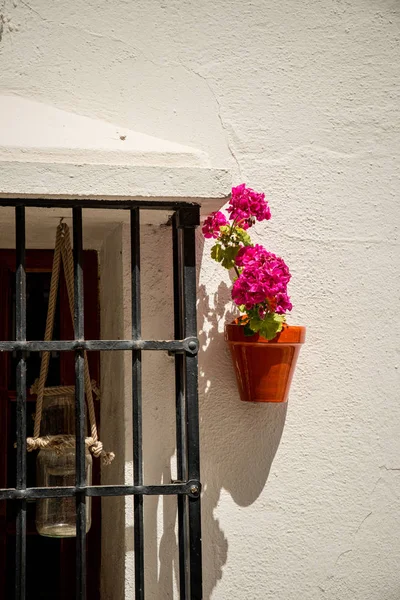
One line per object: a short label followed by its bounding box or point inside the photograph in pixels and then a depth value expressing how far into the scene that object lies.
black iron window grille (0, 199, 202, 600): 1.91
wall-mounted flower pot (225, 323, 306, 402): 2.05
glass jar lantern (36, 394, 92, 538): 2.08
